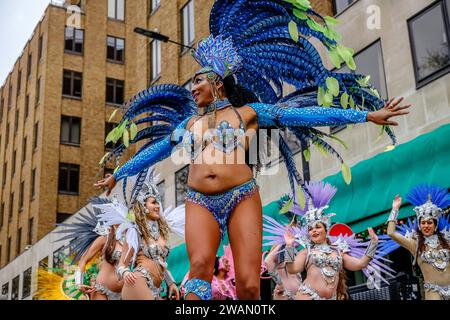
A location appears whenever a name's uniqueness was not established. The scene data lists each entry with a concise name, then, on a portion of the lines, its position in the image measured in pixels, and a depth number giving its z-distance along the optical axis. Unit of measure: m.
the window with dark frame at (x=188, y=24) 20.89
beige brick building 32.12
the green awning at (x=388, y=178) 9.10
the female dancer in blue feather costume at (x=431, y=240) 7.09
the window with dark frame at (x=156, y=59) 23.17
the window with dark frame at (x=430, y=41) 11.13
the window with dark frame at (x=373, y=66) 12.41
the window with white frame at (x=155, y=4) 23.89
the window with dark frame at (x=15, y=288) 34.06
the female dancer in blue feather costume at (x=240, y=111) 4.03
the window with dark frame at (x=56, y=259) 25.05
